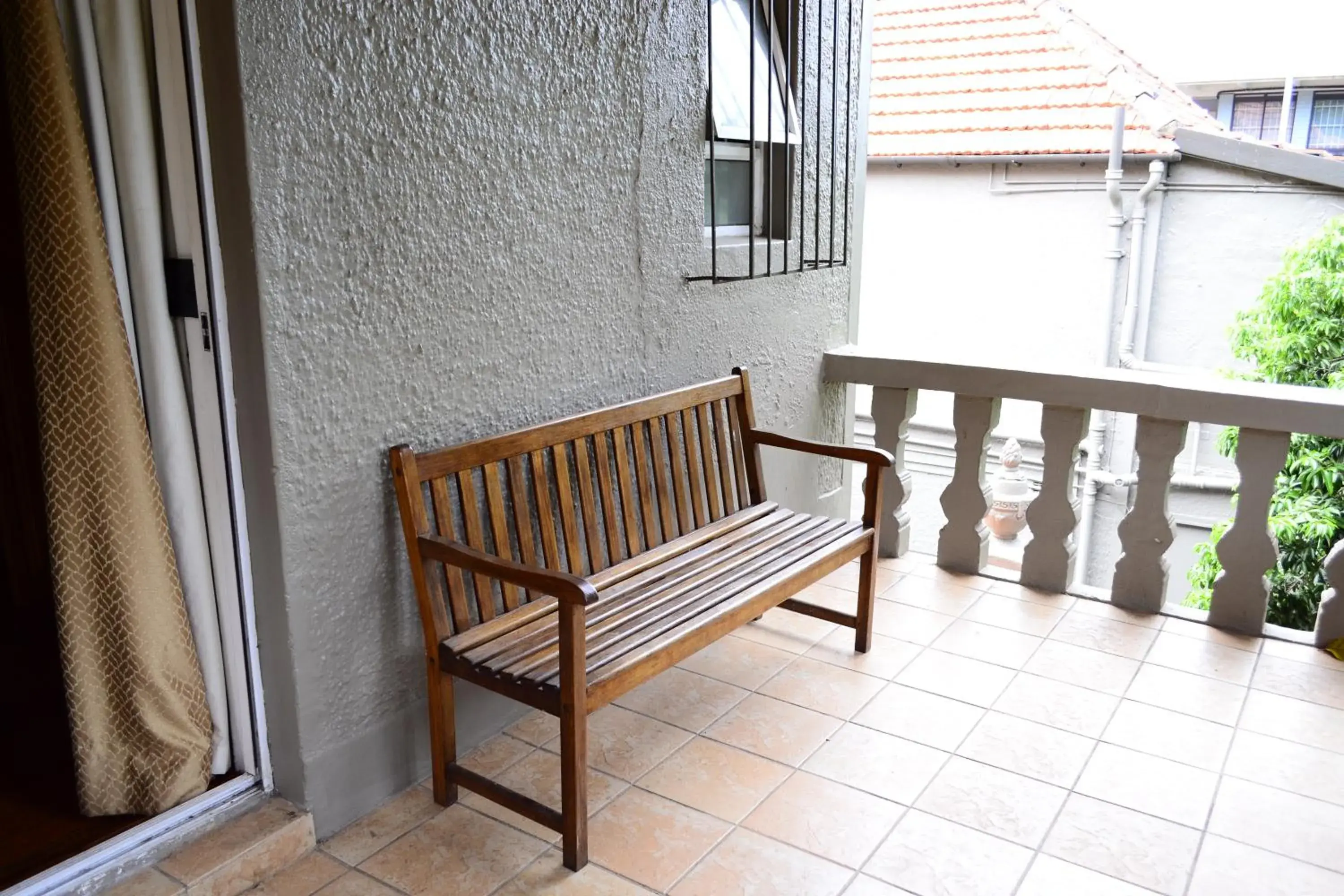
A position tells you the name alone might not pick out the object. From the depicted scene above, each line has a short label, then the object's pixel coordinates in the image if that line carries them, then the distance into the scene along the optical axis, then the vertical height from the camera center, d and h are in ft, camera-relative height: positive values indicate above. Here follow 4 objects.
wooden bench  6.84 -2.91
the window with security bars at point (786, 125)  10.51 +0.76
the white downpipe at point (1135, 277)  22.97 -1.82
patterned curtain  5.79 -1.73
